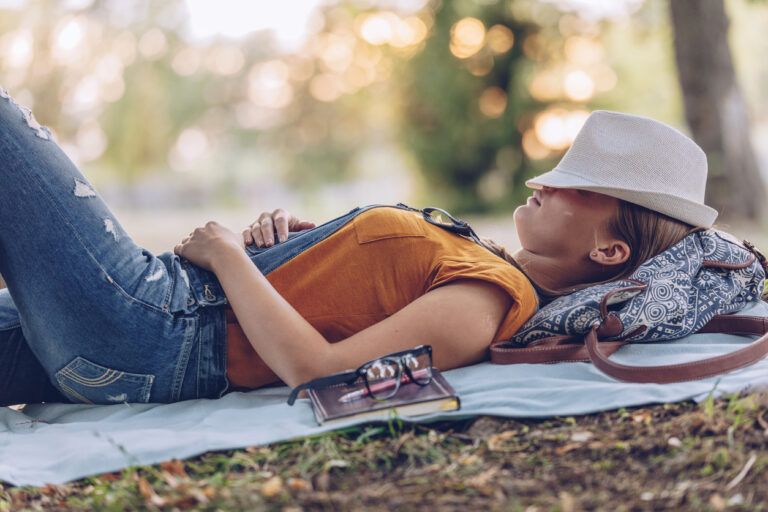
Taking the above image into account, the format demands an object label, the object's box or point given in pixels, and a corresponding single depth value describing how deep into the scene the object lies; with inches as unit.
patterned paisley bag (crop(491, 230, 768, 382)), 99.6
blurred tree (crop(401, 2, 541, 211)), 567.2
